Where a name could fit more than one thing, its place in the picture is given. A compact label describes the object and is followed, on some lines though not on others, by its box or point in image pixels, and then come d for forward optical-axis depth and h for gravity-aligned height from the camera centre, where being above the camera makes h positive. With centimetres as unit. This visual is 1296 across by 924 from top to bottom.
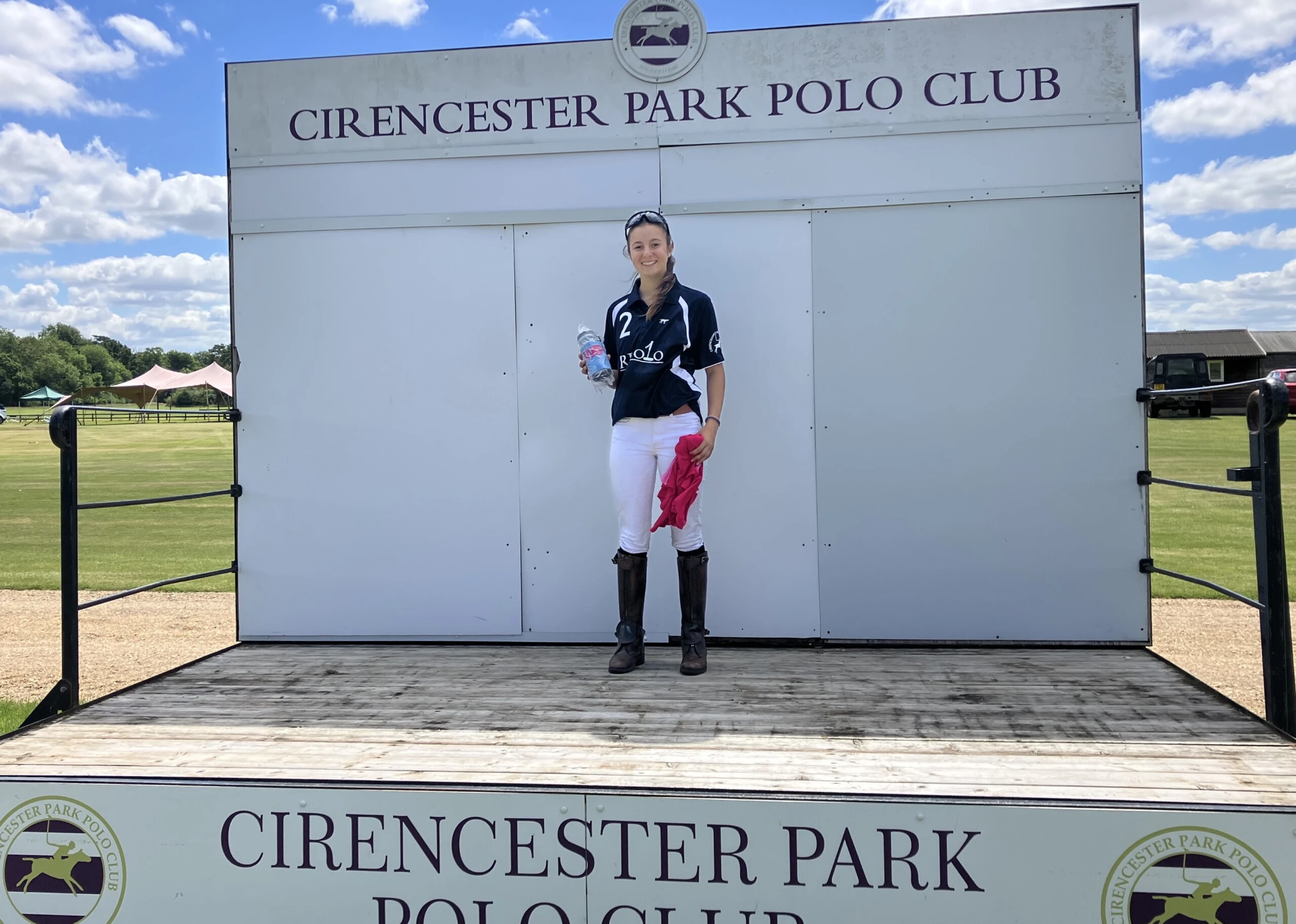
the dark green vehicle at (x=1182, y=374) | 3141 +317
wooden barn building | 4584 +584
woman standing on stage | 359 +28
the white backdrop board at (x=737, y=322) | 404 +68
